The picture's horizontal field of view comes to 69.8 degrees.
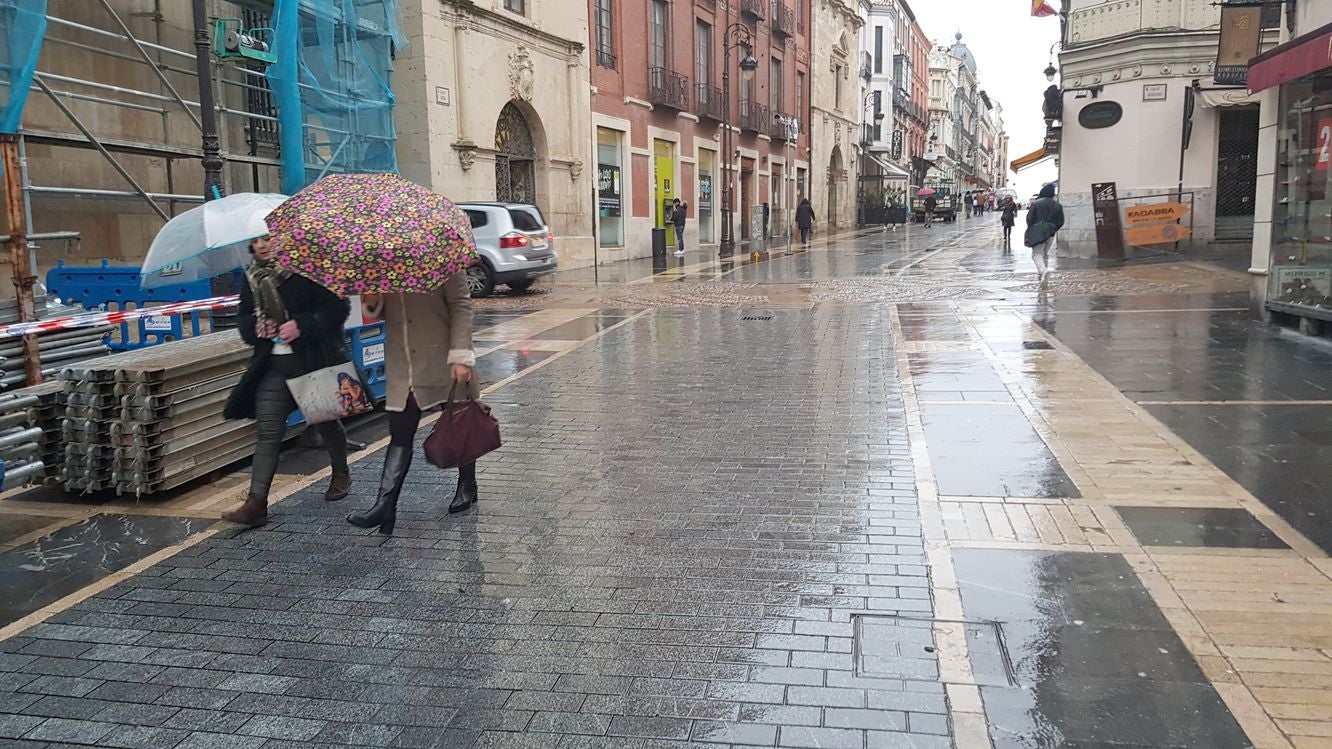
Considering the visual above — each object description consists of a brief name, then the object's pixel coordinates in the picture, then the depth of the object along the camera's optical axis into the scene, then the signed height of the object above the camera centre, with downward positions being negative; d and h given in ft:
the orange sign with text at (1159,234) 69.41 +0.28
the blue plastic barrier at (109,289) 33.09 -1.00
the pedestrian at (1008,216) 101.30 +2.65
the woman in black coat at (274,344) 16.21 -1.51
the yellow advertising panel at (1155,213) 69.62 +1.83
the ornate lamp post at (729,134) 105.02 +13.30
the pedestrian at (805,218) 115.96 +3.34
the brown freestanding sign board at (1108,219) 70.69 +1.50
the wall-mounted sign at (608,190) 90.94 +5.74
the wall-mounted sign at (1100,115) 70.69 +9.19
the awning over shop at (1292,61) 29.91 +5.78
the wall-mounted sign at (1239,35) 43.70 +9.21
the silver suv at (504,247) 56.90 +0.33
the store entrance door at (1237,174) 69.26 +4.56
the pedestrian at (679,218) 99.23 +3.15
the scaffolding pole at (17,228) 31.14 +1.19
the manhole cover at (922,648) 10.93 -4.85
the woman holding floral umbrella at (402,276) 13.98 -0.31
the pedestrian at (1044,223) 59.57 +1.06
